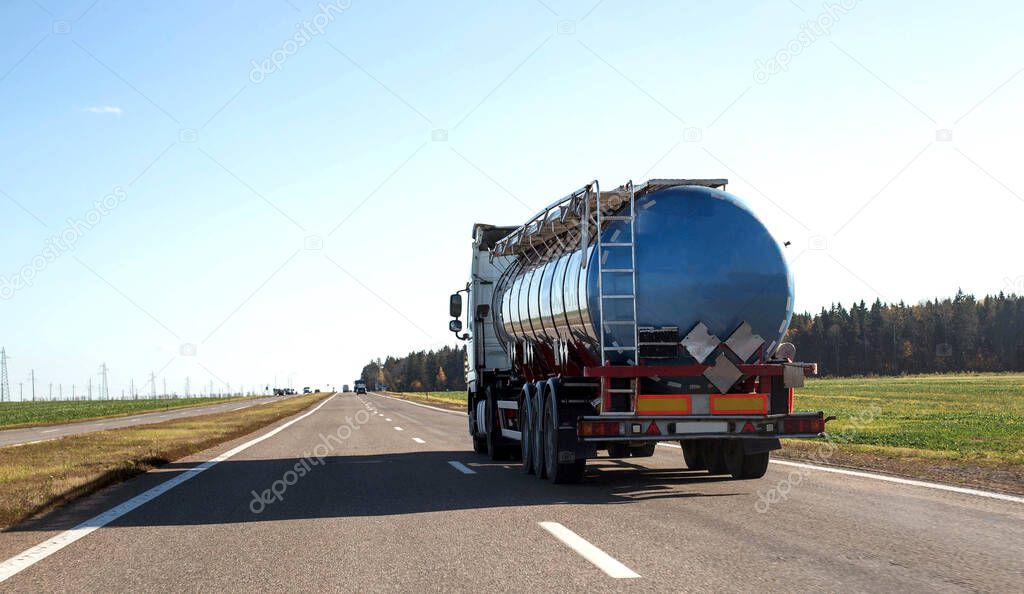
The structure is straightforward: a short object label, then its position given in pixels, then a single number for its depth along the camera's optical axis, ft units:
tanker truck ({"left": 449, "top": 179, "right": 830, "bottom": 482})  36.55
